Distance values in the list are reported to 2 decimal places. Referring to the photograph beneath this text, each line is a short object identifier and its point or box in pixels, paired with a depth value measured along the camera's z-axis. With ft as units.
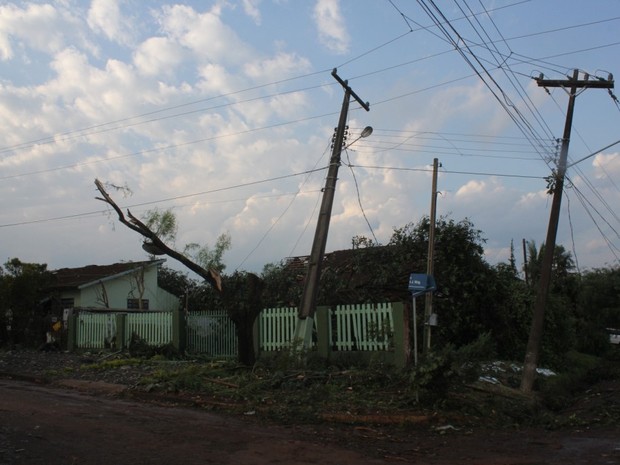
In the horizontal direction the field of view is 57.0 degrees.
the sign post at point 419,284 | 44.57
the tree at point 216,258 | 101.19
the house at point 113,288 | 85.05
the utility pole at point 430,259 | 52.90
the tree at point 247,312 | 48.73
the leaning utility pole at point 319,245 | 46.29
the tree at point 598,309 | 99.35
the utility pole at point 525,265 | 143.17
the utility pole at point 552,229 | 49.53
